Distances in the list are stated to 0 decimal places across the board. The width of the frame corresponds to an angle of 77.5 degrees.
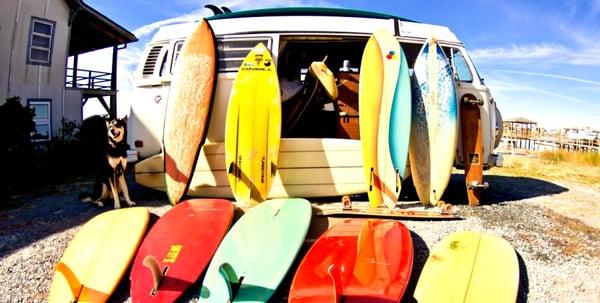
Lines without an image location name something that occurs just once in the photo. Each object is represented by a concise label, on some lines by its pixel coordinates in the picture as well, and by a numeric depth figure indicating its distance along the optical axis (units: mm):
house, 9344
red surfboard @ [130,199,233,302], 2762
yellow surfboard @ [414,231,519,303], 2631
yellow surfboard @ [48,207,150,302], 2842
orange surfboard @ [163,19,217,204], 4508
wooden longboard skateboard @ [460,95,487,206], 4715
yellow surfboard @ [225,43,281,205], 4422
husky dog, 4316
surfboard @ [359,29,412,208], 4434
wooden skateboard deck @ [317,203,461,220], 3896
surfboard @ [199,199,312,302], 2725
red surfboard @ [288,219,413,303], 2566
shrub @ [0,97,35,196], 5965
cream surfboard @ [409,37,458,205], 4574
